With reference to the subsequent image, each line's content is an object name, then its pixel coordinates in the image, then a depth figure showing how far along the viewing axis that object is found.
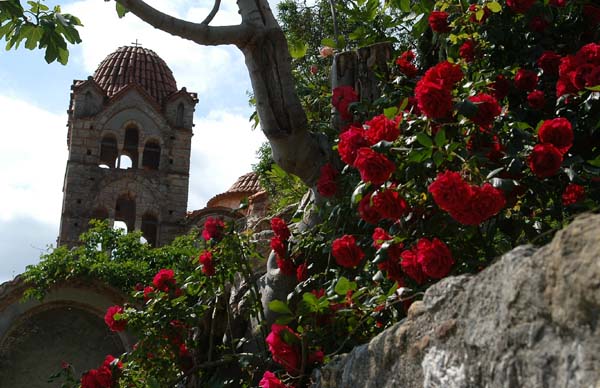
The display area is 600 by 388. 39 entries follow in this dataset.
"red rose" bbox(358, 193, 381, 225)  3.35
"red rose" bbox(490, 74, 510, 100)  3.96
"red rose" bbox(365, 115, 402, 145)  3.24
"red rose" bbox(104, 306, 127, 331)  5.11
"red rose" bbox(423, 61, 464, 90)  3.22
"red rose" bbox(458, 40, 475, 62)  4.22
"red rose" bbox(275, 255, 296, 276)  4.42
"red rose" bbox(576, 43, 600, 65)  3.36
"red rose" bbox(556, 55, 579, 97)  3.42
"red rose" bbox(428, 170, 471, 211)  2.75
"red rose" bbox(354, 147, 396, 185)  3.06
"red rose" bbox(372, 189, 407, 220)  3.15
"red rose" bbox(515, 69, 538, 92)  3.85
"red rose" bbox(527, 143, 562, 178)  2.96
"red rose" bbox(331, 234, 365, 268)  3.51
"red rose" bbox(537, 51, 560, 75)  3.96
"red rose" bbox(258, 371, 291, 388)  3.13
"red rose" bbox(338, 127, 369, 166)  3.34
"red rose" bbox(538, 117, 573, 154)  2.98
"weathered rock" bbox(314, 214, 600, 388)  1.61
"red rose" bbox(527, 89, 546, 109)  3.79
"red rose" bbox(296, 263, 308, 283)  4.26
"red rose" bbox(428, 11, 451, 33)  4.32
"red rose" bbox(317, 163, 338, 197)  4.18
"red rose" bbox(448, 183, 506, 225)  2.76
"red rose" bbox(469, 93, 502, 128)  3.24
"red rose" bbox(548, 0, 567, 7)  4.10
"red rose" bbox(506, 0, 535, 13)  4.07
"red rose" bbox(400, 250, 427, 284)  3.00
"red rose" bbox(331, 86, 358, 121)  4.54
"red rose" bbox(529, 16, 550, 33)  4.28
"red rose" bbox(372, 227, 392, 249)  3.38
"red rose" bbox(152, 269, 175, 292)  4.99
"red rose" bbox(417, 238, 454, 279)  2.88
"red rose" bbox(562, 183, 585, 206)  3.20
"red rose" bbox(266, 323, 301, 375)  3.28
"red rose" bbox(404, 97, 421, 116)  3.84
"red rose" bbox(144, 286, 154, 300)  5.09
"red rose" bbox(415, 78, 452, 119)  3.15
